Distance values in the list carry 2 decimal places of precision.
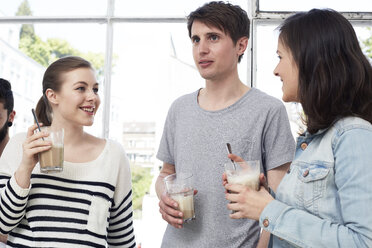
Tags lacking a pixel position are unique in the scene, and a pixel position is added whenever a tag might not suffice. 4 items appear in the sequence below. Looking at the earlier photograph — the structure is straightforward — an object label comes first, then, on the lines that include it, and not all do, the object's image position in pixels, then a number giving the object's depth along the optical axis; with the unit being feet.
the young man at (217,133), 5.14
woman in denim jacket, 3.09
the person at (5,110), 7.64
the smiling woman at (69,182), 5.40
